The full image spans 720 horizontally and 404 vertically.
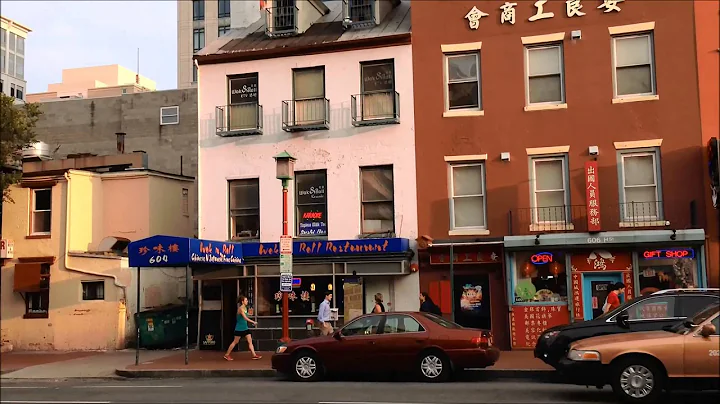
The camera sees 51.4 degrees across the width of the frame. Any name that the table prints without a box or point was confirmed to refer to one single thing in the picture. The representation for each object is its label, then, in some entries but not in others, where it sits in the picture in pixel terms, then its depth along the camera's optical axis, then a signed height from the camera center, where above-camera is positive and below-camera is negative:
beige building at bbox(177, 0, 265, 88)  68.39 +22.04
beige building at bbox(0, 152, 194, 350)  22.91 -0.05
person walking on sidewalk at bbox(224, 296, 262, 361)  18.73 -1.72
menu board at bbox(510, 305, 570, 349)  19.64 -1.85
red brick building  19.28 +2.54
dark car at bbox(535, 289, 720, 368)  13.52 -1.23
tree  21.98 +3.90
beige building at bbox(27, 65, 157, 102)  72.31 +18.30
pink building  21.08 +2.78
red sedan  14.41 -1.88
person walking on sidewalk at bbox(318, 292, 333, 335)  18.83 -1.55
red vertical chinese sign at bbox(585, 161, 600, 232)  19.02 +1.34
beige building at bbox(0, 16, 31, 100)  89.06 +25.76
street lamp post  17.55 +1.88
